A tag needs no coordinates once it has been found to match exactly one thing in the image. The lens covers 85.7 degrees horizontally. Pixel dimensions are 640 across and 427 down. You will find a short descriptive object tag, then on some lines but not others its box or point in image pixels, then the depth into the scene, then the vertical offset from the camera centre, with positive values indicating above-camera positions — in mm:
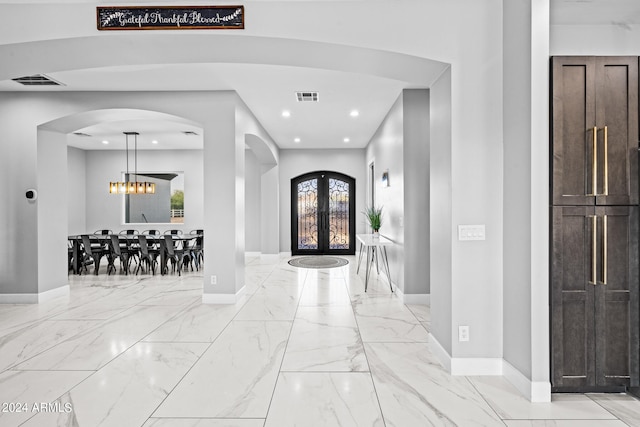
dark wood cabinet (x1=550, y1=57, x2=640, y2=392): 2451 -100
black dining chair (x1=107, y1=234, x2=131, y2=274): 7203 -840
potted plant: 6662 -149
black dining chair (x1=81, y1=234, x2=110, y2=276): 7215 -802
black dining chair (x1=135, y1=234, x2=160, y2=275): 7103 -848
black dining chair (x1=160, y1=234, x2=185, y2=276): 6938 -811
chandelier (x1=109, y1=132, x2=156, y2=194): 7969 +622
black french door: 10406 -38
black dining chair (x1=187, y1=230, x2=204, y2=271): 7562 -824
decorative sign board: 2836 +1620
